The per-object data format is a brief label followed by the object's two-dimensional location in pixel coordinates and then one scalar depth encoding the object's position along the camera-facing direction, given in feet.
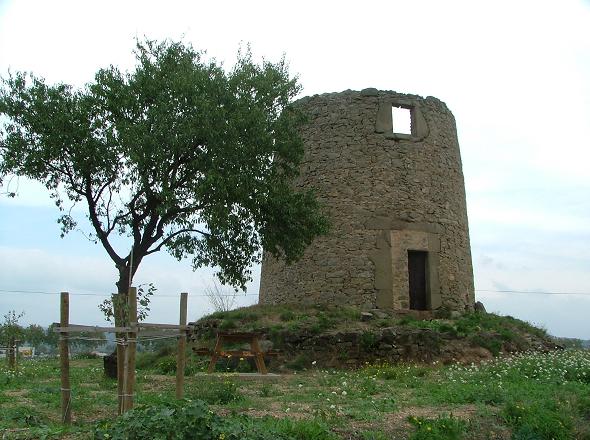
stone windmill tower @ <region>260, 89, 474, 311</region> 51.90
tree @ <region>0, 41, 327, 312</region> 36.50
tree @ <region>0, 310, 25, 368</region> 47.86
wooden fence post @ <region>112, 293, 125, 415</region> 24.13
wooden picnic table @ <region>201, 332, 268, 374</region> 40.16
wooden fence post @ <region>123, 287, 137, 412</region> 23.63
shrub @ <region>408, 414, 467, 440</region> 23.53
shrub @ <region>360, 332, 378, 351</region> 45.55
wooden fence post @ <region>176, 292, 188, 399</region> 26.58
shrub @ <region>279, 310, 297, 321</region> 49.55
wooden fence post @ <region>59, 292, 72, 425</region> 23.66
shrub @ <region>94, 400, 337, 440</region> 19.61
